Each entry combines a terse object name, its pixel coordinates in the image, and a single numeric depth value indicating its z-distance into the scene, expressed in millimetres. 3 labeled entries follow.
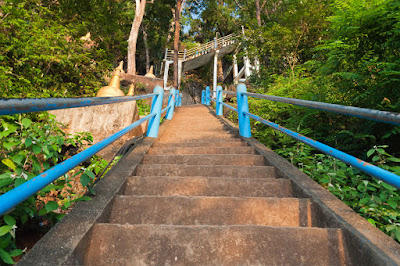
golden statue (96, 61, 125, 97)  6559
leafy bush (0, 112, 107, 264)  1117
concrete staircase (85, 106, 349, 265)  1191
